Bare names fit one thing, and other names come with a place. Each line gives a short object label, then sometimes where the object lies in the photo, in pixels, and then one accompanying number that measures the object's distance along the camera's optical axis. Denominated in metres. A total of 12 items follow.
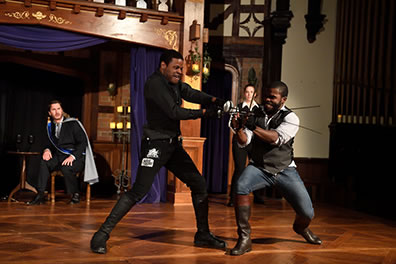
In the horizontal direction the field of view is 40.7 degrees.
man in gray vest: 3.87
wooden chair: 6.63
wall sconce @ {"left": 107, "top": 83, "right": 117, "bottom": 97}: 8.30
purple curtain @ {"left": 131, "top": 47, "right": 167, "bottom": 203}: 6.81
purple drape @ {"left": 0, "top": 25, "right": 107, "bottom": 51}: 6.30
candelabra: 7.93
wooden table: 6.63
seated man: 6.55
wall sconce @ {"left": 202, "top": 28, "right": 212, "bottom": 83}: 7.32
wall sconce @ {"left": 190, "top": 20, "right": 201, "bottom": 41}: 6.69
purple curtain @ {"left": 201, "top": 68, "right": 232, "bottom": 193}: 8.40
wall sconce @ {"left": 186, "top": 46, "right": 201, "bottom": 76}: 6.83
